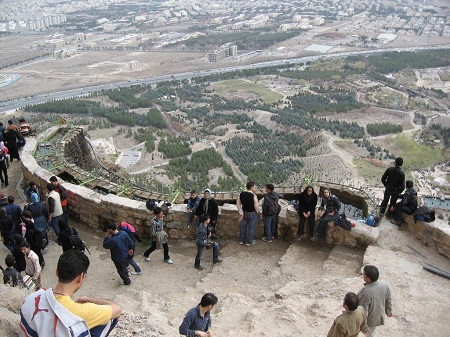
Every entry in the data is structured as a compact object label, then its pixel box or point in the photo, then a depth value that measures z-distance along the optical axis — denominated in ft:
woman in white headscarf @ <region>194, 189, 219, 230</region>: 28.58
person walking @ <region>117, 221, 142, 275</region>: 25.95
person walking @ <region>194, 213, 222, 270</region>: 27.01
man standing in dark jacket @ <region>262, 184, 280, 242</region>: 29.71
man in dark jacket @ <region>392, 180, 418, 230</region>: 29.12
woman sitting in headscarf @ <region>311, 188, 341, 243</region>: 28.96
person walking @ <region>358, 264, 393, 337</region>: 17.64
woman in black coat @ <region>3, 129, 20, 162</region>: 40.45
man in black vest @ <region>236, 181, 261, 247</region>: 29.09
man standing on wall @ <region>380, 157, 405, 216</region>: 29.86
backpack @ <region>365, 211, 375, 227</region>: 30.63
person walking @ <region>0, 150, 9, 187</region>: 37.68
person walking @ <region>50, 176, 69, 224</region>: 30.35
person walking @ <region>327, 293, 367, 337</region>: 15.93
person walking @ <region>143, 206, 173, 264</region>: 27.46
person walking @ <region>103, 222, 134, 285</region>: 24.64
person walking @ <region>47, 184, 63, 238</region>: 29.12
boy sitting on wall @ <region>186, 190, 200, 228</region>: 30.13
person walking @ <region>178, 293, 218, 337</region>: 16.55
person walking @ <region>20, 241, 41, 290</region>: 23.16
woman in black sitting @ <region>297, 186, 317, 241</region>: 29.04
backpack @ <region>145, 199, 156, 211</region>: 30.91
